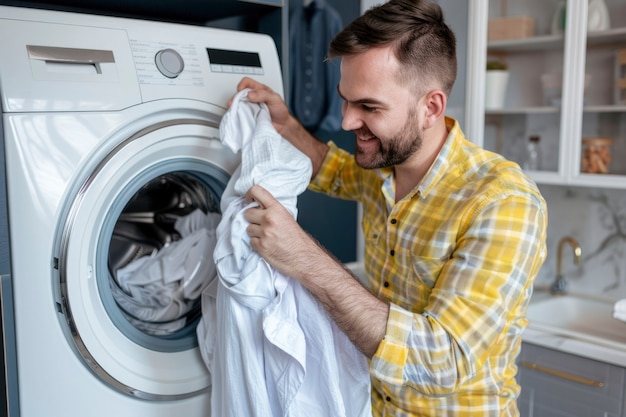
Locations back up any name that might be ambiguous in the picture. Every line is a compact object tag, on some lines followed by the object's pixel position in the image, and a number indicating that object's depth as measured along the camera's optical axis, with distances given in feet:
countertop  5.92
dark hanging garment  8.38
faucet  7.74
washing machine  3.69
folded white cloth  6.13
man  3.74
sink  7.04
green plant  7.60
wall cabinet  6.78
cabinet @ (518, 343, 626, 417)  5.94
